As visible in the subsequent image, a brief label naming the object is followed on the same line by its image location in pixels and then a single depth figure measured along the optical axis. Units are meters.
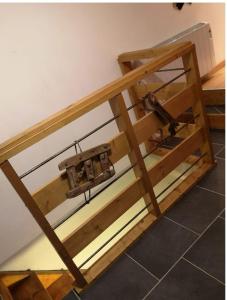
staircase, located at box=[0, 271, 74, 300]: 1.88
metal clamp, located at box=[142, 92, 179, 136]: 1.81
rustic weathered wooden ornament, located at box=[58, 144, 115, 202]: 1.50
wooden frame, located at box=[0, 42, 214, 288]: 1.40
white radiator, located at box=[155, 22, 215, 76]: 3.07
